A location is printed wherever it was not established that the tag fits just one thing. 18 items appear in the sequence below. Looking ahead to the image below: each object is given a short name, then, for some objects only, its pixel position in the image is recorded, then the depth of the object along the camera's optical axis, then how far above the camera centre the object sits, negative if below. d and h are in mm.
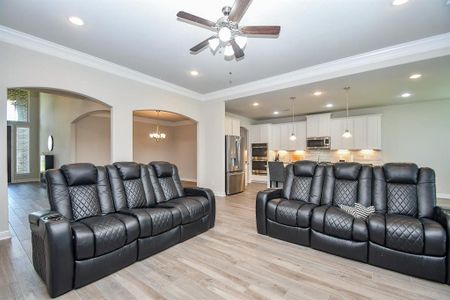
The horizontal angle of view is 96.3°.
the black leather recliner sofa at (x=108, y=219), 1907 -822
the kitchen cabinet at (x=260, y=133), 8711 +765
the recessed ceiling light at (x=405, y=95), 5450 +1512
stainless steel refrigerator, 6172 -474
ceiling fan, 2062 +1398
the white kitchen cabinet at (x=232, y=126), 6414 +804
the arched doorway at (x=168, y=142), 9078 +463
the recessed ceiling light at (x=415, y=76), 4050 +1510
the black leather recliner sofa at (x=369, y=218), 2133 -840
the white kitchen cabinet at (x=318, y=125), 7383 +959
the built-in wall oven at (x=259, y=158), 8812 -334
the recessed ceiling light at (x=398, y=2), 2400 +1774
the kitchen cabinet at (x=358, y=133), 6547 +590
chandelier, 7828 +629
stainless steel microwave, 7328 +276
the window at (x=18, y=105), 9023 +2130
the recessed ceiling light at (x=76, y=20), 2724 +1806
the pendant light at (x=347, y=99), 4898 +1509
